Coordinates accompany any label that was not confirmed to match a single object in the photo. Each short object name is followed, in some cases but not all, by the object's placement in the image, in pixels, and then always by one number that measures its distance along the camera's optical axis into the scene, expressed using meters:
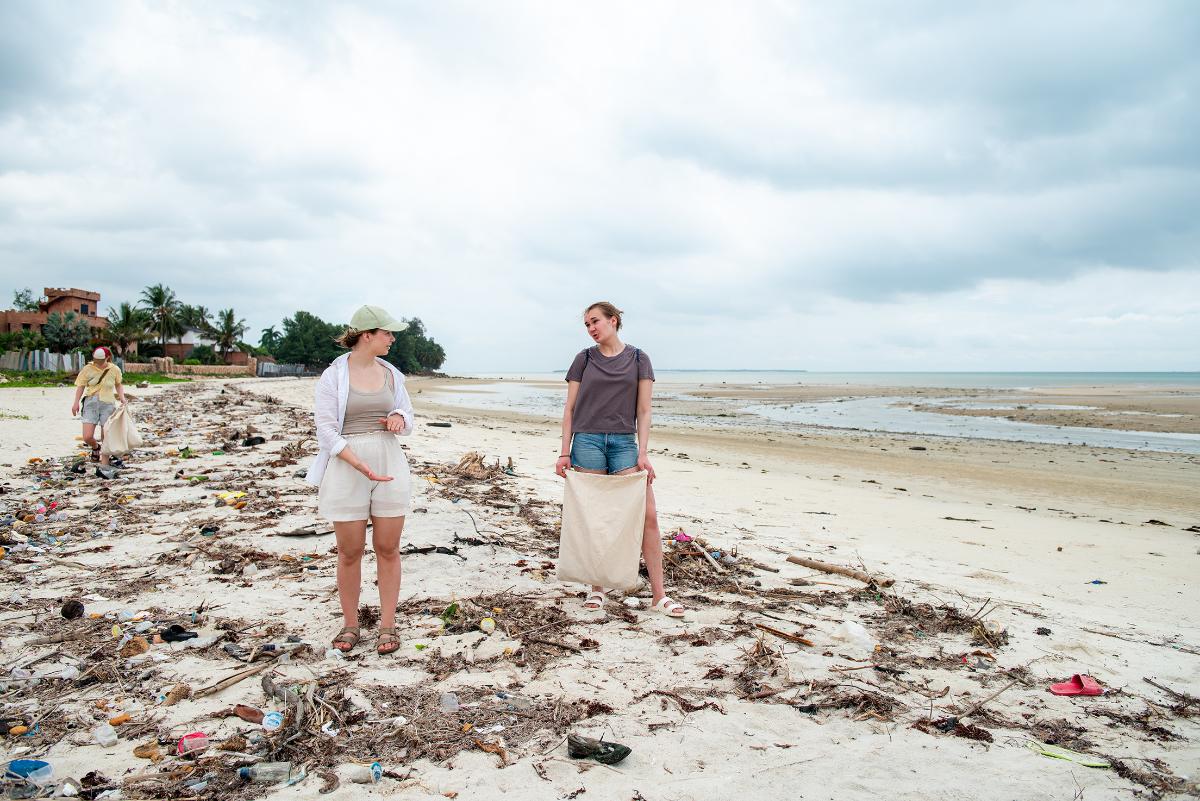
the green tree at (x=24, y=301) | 79.39
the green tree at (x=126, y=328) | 55.34
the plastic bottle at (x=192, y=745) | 2.63
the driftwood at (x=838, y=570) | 5.06
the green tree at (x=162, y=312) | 68.64
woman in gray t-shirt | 4.30
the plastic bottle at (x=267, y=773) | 2.49
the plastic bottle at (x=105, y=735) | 2.70
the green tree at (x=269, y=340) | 90.62
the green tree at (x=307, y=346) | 76.19
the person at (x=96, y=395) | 9.45
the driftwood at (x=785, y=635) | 3.84
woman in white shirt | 3.55
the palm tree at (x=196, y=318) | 74.25
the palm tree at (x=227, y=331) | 73.00
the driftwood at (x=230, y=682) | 3.10
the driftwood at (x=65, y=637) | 3.59
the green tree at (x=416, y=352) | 86.44
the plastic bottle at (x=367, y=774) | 2.51
